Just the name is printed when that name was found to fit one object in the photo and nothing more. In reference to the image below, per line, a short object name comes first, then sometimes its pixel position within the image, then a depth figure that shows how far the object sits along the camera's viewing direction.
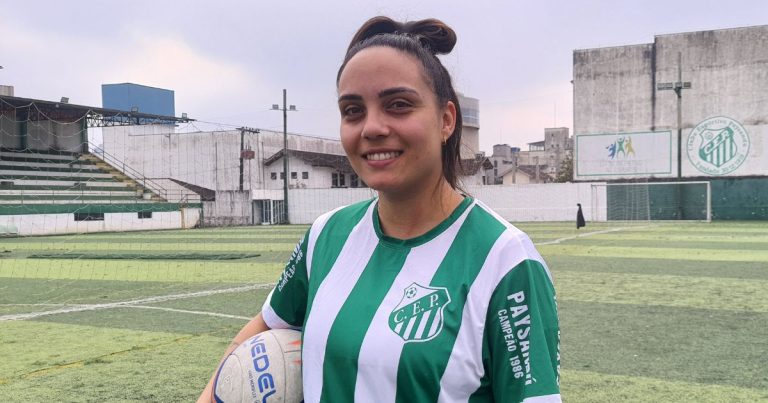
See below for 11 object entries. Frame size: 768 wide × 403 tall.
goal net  34.16
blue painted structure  51.81
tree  61.76
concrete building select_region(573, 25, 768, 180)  34.56
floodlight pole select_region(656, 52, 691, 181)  33.38
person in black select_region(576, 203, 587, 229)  26.08
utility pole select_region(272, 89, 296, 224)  38.94
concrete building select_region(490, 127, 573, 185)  78.25
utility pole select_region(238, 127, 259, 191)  42.31
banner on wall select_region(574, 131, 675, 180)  35.69
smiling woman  1.53
